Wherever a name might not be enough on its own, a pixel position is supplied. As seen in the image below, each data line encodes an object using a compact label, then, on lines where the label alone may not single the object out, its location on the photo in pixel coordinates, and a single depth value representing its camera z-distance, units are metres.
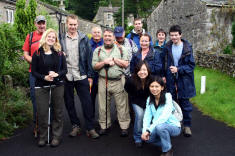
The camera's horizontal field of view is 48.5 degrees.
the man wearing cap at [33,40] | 4.97
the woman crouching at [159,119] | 4.13
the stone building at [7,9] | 19.00
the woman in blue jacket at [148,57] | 5.30
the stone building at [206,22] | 15.84
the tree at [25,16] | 11.00
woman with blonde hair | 4.60
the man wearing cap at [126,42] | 5.59
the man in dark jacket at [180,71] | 5.10
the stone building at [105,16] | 54.47
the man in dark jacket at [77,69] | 5.05
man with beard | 5.07
